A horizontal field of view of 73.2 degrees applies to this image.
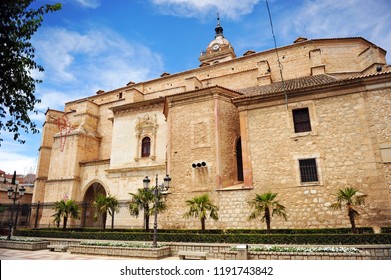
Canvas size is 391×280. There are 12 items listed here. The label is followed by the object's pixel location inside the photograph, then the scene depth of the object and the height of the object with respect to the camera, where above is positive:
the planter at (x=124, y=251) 9.01 -1.26
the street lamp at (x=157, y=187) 10.43 +1.21
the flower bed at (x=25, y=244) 11.49 -1.18
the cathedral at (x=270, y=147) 11.28 +3.47
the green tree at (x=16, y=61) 7.61 +4.47
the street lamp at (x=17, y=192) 14.18 +1.32
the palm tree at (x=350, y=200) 9.76 +0.48
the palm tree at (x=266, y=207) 10.66 +0.26
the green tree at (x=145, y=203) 13.60 +0.62
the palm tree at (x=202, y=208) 11.82 +0.28
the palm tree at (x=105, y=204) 15.68 +0.66
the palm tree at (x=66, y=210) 15.97 +0.34
